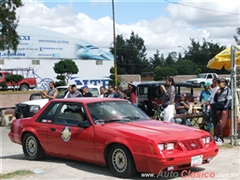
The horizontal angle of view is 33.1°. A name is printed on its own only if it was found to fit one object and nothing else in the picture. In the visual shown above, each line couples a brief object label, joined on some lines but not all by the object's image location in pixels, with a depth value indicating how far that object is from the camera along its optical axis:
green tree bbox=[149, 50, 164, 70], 102.94
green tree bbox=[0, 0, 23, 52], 22.58
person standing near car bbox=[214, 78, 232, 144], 10.02
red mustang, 6.41
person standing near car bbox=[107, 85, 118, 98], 13.88
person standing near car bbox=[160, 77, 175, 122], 10.70
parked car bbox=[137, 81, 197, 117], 18.34
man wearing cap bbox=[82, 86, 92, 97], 14.35
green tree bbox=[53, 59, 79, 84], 49.31
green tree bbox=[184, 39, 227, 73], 77.12
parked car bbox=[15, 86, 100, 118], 15.11
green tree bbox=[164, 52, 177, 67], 93.16
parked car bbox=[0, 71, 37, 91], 40.66
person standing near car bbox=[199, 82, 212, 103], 13.38
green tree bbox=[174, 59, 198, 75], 75.69
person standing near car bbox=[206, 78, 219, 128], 10.34
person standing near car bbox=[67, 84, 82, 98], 13.29
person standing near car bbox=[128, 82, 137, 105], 14.23
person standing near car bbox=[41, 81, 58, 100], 14.56
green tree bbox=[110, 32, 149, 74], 100.56
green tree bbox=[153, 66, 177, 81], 51.58
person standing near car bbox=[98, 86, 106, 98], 14.81
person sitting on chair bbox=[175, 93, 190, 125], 12.52
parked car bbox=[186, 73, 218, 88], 45.00
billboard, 64.06
